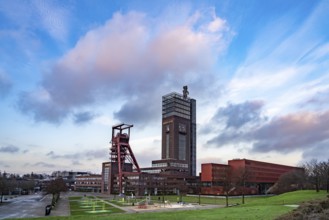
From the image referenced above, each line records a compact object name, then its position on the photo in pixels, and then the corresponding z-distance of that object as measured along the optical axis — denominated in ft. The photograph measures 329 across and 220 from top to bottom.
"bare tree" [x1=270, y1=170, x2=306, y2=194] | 457.76
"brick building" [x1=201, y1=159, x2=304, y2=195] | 477.36
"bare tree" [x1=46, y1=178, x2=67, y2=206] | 284.82
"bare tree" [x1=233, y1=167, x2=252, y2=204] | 411.17
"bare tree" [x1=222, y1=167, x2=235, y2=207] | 443.08
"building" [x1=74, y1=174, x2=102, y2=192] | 638.53
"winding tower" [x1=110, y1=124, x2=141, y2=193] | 559.79
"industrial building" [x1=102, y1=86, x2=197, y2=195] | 509.23
